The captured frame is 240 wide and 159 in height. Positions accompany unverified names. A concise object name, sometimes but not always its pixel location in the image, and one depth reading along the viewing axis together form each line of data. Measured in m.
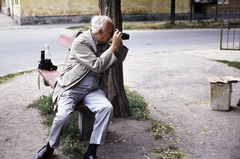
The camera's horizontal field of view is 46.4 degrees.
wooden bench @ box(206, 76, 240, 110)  4.59
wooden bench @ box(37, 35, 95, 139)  3.35
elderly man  3.07
